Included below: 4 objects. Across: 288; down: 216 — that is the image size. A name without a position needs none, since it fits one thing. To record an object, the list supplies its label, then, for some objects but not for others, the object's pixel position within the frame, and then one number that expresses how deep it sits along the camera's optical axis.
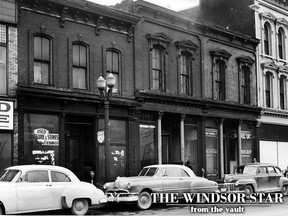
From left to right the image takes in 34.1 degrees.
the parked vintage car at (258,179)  20.36
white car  13.66
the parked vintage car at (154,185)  16.56
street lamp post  17.64
